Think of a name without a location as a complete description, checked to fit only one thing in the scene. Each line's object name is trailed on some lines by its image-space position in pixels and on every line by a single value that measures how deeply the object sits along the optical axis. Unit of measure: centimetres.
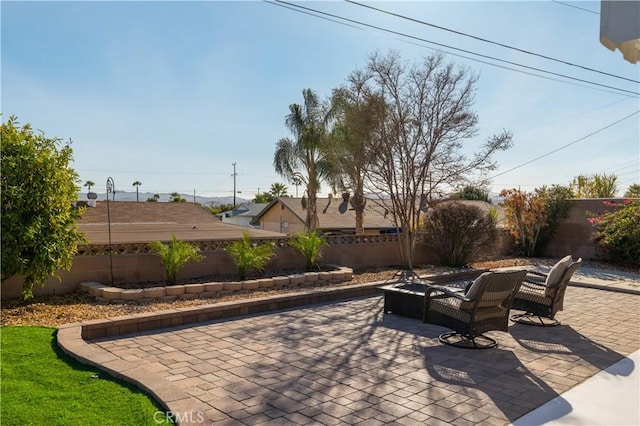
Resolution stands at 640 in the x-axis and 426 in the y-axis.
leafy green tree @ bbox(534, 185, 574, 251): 1594
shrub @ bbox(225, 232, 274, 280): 925
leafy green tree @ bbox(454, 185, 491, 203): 1273
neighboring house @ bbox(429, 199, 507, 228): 1646
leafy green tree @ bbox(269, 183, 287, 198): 6875
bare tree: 1148
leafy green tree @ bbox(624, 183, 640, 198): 2943
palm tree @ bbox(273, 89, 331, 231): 2638
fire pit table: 718
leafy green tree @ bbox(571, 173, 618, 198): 2145
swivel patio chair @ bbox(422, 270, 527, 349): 551
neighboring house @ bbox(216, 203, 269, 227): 5153
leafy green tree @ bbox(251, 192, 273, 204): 7119
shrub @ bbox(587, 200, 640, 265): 1326
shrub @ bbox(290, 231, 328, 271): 1058
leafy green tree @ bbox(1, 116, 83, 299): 656
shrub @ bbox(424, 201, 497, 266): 1247
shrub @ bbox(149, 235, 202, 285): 846
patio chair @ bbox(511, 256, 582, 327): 661
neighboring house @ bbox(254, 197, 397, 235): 3262
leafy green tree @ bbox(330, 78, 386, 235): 1134
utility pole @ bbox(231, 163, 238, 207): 8106
